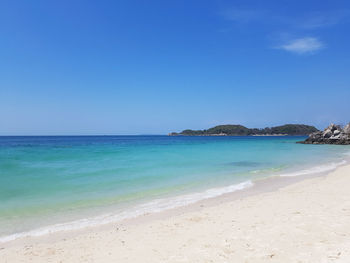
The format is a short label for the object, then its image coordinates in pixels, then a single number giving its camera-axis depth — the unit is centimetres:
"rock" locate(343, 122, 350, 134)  5172
